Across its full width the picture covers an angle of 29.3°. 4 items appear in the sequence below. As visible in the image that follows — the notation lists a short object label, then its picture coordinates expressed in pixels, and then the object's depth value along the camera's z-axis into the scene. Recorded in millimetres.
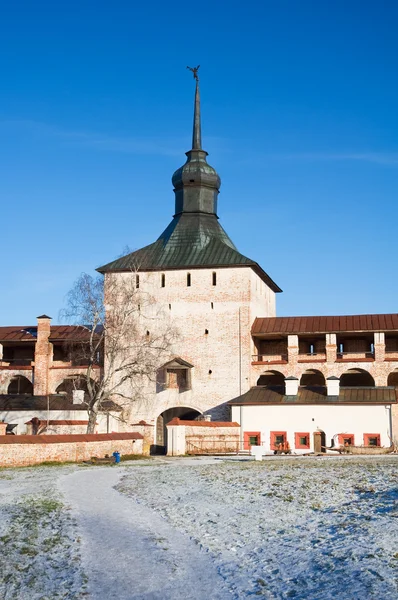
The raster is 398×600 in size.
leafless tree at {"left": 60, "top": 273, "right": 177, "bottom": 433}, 36500
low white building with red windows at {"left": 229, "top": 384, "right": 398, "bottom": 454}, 35531
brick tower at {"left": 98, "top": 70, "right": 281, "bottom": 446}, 39500
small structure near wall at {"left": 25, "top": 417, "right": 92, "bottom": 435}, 34688
